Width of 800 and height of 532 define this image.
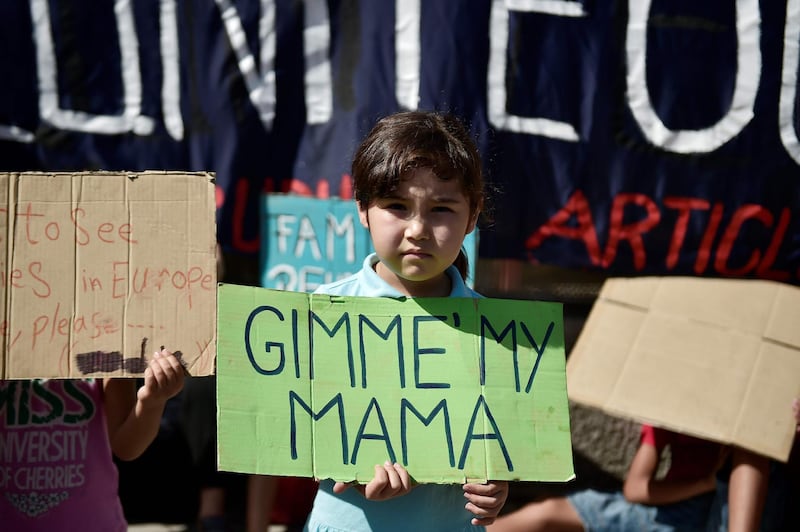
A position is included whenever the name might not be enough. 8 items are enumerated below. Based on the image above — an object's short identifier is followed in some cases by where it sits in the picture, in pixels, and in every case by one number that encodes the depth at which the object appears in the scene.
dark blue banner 3.18
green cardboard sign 1.67
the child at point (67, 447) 2.01
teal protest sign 3.19
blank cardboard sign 2.66
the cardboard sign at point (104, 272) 1.85
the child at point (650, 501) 2.79
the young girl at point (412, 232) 1.70
